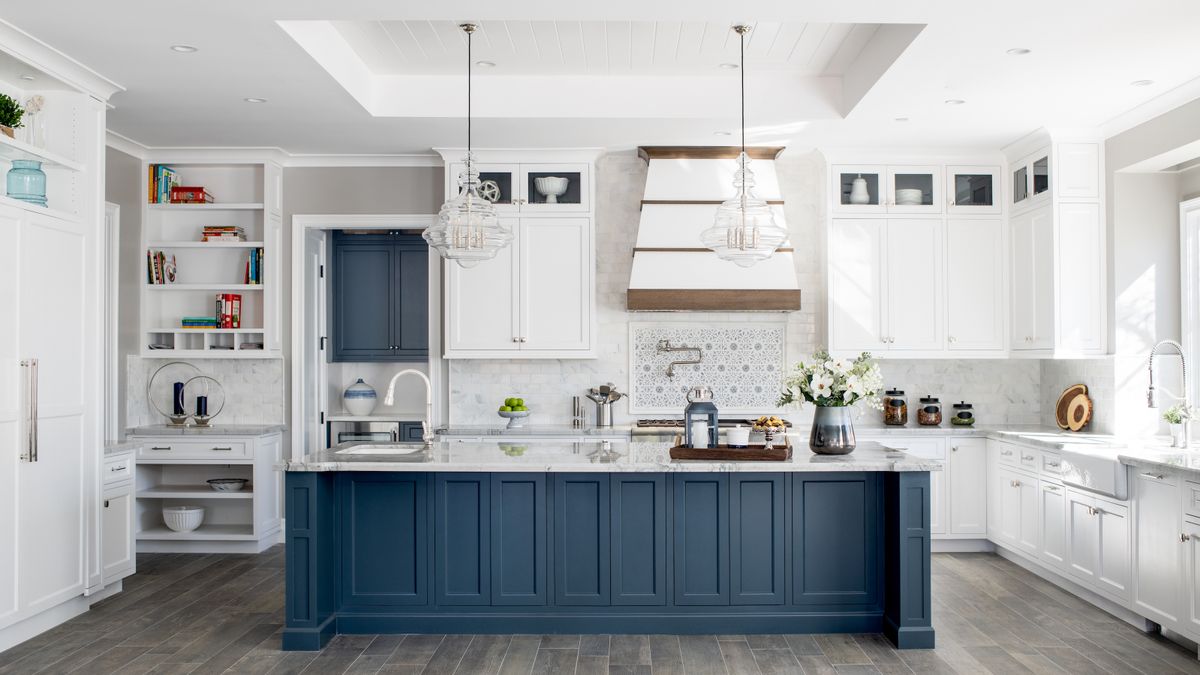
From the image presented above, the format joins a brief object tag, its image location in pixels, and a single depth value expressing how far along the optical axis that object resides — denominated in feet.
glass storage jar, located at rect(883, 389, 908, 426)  20.26
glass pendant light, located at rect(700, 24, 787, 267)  12.88
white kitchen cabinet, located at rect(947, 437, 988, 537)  19.53
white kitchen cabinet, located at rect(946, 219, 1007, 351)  20.02
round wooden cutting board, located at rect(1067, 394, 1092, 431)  18.22
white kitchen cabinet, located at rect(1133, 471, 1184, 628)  12.99
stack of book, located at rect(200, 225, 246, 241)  20.07
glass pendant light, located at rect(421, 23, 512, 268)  13.39
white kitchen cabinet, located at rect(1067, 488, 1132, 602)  14.30
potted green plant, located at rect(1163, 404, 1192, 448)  14.85
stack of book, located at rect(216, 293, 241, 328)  20.17
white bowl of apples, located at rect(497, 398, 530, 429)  20.12
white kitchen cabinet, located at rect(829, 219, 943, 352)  19.92
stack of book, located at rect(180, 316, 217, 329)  20.17
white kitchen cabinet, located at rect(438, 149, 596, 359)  19.88
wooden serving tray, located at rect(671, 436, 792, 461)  13.10
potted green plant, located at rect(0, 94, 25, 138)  13.16
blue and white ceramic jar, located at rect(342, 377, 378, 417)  22.38
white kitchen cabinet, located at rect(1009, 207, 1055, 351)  18.21
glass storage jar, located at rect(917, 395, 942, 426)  20.25
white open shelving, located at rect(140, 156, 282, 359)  20.11
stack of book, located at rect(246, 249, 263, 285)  20.21
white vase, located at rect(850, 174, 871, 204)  20.02
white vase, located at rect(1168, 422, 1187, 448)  14.94
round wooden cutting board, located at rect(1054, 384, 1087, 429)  18.74
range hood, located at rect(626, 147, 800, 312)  19.39
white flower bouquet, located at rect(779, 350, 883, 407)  13.39
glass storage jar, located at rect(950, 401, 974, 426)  20.29
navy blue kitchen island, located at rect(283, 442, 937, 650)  13.78
